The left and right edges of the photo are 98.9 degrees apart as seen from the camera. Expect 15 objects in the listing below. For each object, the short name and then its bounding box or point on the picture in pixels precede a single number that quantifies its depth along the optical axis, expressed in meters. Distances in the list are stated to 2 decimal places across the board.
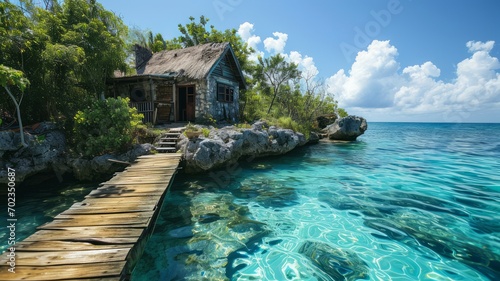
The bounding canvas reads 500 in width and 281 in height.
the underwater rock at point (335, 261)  4.11
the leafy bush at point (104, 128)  8.73
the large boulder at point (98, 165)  8.60
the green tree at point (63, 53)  8.59
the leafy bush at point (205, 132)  10.53
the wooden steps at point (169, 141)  9.81
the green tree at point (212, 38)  22.83
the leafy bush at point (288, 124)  17.23
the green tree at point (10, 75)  3.86
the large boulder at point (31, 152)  7.71
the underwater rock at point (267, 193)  7.41
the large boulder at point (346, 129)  24.47
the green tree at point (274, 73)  23.55
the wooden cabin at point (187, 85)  14.49
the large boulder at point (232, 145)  9.25
